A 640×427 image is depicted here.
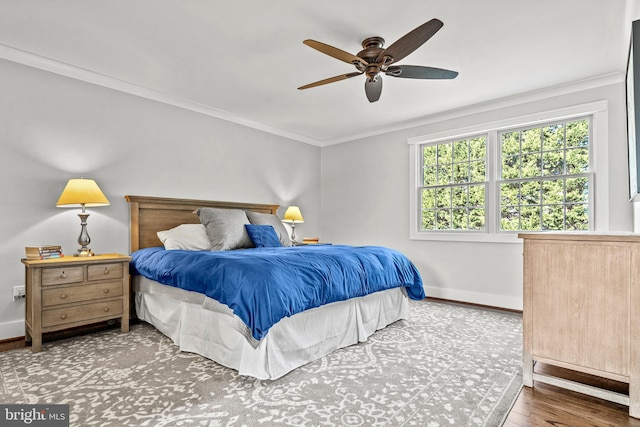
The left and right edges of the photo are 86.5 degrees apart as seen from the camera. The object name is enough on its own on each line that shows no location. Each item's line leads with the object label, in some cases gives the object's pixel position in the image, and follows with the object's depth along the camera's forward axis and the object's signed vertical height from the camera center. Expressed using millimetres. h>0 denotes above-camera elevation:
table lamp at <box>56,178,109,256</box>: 2922 +120
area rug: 1748 -1063
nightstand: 2645 -676
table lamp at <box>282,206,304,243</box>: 5042 -62
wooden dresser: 1749 -532
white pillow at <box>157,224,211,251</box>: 3439 -267
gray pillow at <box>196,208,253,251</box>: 3500 -172
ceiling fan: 2257 +1126
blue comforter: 2084 -473
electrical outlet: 2939 -699
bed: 2129 -658
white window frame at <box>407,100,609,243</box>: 3443 +552
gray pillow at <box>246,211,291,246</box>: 4035 -127
